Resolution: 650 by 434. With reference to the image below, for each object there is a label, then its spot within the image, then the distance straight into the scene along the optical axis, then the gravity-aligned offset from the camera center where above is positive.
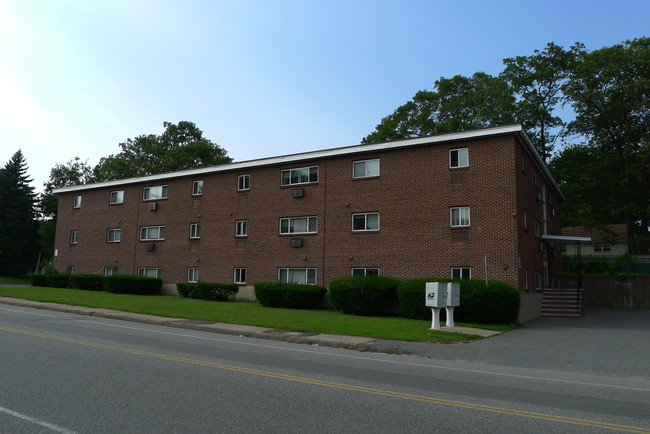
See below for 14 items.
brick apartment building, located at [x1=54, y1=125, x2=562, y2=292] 21.47 +3.34
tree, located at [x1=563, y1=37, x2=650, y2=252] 39.34 +14.28
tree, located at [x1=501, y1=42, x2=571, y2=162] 44.34 +18.14
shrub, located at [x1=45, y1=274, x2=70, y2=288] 33.56 -0.25
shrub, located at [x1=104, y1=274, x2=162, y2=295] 29.70 -0.40
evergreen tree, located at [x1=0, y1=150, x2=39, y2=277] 54.47 +5.85
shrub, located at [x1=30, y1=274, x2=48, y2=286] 34.88 -0.27
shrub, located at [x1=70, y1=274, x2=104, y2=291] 32.19 -0.33
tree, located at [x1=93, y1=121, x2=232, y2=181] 59.94 +15.51
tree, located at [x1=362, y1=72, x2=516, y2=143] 46.16 +16.60
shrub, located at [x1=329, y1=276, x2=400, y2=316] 20.75 -0.59
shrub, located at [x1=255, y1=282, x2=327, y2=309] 23.61 -0.71
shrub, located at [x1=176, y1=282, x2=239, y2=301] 26.97 -0.66
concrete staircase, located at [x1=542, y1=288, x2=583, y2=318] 23.81 -0.96
